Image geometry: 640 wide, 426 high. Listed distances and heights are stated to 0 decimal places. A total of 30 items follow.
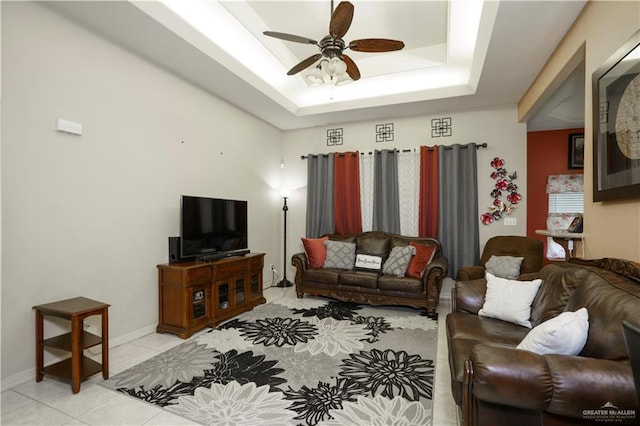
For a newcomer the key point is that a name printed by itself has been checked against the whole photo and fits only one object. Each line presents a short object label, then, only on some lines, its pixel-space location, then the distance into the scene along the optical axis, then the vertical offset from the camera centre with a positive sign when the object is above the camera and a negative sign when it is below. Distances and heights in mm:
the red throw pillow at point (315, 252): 4711 -605
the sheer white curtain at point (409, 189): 4918 +360
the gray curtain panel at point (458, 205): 4543 +104
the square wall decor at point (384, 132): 5117 +1307
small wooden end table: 2193 -982
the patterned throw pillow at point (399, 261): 4203 -664
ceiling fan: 2430 +1437
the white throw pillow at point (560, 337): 1426 -576
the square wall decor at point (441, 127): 4805 +1309
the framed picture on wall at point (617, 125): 1732 +536
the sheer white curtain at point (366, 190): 5188 +364
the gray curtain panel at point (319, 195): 5344 +287
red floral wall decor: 4449 +264
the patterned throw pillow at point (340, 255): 4582 -640
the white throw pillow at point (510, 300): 2297 -667
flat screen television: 3414 -188
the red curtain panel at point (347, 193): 5191 +313
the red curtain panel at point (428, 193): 4727 +290
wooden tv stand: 3193 -902
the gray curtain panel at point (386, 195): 4961 +272
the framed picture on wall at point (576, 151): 5463 +1072
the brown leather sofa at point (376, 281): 3971 -923
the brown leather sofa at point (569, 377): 1188 -651
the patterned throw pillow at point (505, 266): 3578 -633
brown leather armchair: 3654 -490
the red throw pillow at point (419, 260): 4191 -648
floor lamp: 5373 -955
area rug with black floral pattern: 2025 -1284
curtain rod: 4569 +979
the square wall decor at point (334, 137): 5449 +1313
